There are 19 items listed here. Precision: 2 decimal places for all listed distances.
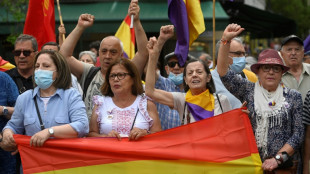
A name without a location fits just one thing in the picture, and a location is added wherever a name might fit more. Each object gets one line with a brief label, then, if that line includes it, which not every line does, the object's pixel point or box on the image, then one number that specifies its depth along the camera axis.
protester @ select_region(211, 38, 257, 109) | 12.58
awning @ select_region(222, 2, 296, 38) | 33.56
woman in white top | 10.57
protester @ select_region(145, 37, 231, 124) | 10.80
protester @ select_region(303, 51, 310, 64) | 18.60
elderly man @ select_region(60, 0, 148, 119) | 11.83
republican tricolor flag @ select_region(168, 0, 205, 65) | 12.16
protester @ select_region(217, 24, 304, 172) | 10.46
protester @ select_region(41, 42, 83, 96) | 12.07
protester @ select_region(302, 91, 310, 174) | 11.19
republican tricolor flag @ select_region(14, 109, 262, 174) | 10.00
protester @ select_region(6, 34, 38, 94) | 12.41
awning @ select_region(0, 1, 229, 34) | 28.89
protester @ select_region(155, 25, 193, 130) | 10.71
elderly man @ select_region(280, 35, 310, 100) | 13.27
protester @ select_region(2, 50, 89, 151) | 10.01
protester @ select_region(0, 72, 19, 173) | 11.44
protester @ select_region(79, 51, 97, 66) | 17.72
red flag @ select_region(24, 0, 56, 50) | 15.40
